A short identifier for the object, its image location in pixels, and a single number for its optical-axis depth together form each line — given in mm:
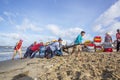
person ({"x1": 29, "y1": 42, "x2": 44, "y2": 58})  5815
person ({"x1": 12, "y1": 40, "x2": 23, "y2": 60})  5937
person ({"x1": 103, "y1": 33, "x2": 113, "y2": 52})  4926
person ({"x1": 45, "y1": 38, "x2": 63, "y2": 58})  4905
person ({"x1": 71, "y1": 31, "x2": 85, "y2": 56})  4494
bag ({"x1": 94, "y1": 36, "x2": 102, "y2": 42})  5157
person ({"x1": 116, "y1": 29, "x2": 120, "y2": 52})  4871
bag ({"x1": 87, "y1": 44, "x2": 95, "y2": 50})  5270
